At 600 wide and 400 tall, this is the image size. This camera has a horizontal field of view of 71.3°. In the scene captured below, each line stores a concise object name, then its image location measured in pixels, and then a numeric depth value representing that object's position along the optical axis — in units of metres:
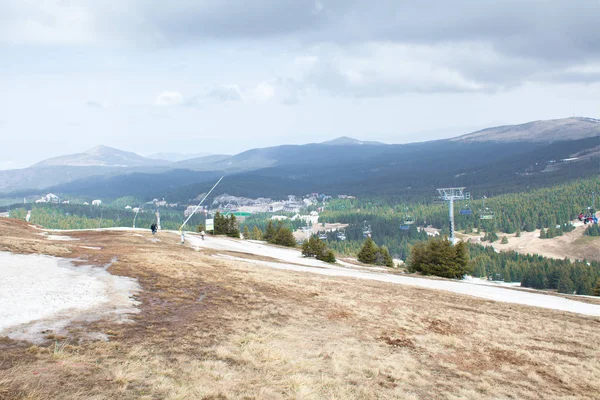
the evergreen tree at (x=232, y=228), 92.38
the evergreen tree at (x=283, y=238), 84.94
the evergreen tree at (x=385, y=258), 82.19
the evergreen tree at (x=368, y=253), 80.79
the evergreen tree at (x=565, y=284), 111.56
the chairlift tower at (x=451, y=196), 98.68
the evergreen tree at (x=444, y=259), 56.84
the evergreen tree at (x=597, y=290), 62.97
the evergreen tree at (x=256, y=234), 102.46
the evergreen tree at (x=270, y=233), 94.09
